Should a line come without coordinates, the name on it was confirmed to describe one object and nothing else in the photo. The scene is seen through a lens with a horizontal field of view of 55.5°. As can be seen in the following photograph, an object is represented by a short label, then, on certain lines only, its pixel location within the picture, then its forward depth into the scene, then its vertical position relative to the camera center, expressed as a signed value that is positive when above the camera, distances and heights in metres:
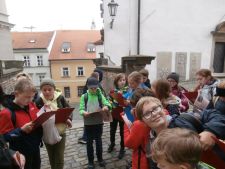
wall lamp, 9.94 +2.22
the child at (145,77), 4.59 -0.47
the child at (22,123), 2.46 -0.79
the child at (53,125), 3.12 -0.96
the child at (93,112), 3.76 -0.98
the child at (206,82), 3.89 -0.53
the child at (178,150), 1.25 -0.56
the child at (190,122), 1.55 -0.55
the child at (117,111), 4.23 -1.10
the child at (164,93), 2.67 -0.49
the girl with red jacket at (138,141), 2.15 -0.88
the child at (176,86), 3.94 -0.60
